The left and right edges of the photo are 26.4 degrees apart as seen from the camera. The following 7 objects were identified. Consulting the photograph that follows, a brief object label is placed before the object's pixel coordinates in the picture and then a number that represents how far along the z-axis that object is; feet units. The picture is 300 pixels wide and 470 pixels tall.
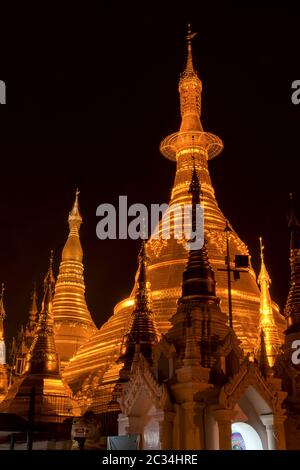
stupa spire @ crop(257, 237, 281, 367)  76.89
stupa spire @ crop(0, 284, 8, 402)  100.21
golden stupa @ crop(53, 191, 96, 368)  108.68
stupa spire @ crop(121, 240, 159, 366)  72.28
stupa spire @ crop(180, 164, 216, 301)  61.26
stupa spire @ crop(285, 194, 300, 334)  69.00
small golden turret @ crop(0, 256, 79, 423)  73.82
